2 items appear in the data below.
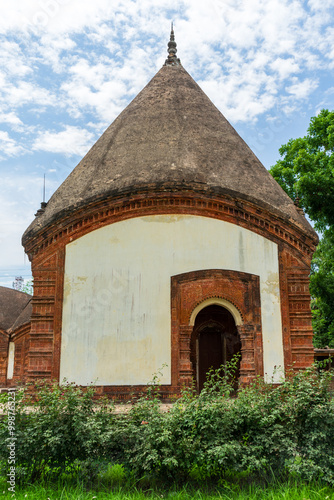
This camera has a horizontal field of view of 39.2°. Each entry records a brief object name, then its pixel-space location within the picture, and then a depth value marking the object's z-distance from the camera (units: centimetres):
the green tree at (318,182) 1432
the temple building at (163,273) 933
